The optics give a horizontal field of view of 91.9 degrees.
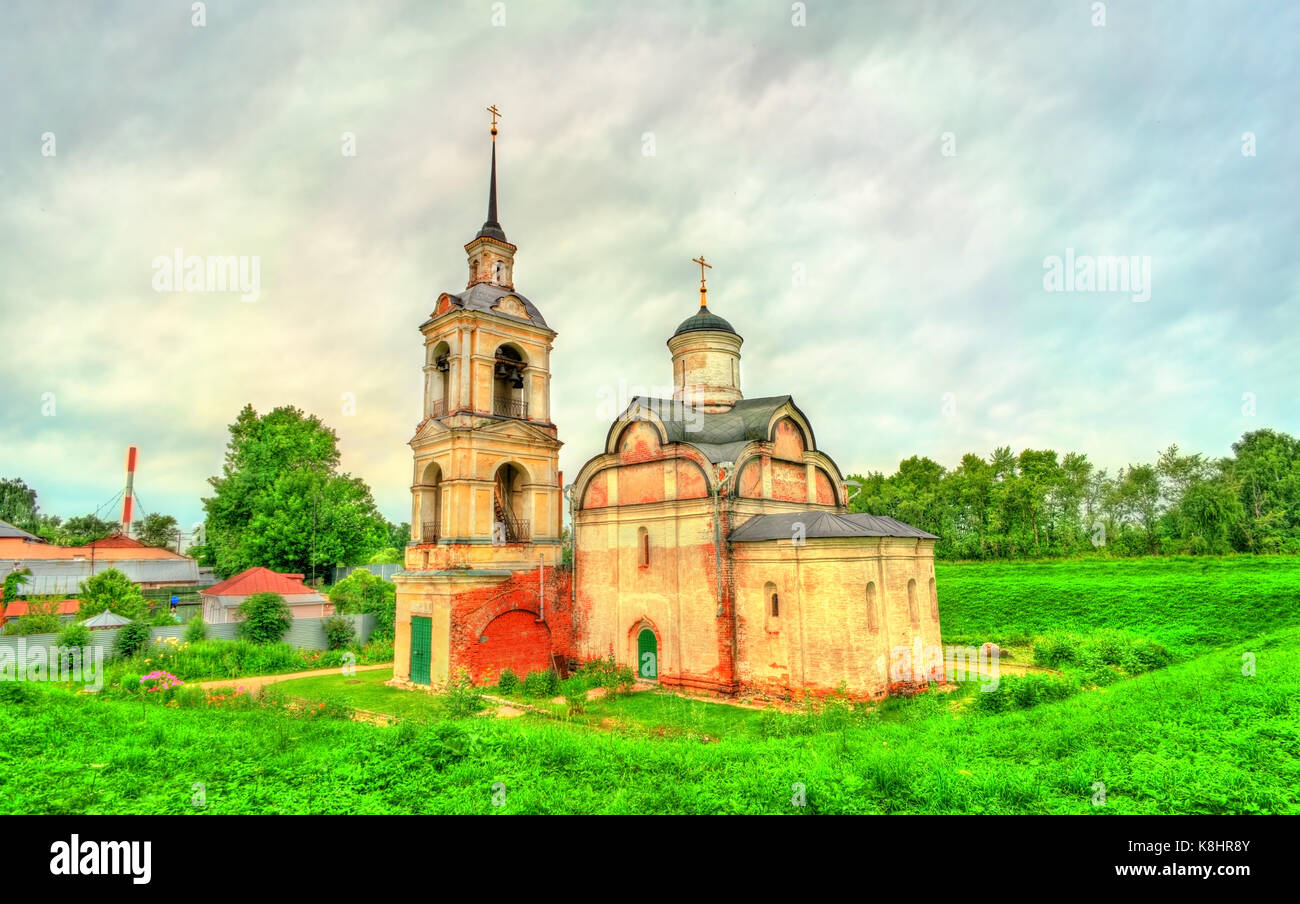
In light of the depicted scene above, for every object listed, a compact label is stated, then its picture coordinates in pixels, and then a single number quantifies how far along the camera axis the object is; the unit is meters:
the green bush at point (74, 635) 18.95
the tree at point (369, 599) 24.86
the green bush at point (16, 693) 10.47
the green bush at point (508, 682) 16.30
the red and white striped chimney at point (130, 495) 48.59
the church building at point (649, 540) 14.34
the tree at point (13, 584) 26.06
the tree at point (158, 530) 65.75
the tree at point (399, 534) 76.79
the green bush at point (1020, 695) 12.03
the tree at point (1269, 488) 30.67
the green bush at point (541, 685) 16.20
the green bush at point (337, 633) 23.69
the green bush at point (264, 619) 22.12
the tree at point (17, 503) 67.19
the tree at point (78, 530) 53.28
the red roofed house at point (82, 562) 35.16
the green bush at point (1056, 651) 18.31
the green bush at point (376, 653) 22.52
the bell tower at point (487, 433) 17.58
